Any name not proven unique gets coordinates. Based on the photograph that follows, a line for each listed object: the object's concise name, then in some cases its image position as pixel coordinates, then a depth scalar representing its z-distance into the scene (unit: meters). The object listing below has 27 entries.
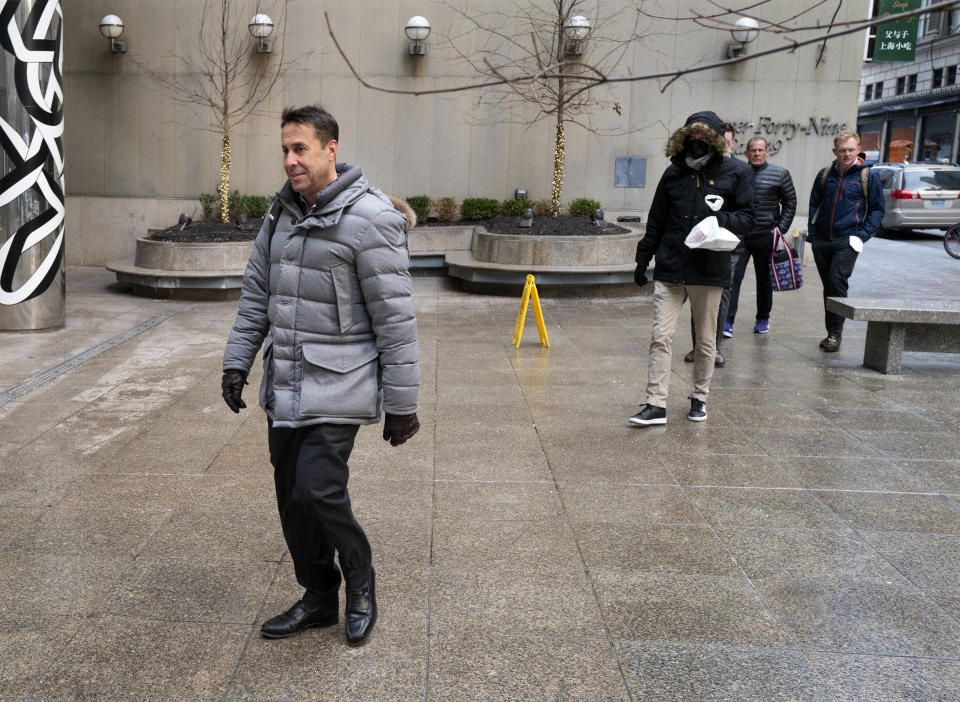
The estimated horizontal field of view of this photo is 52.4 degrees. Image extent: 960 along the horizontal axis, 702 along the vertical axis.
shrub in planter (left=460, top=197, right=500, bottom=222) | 17.16
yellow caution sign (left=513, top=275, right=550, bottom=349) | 9.97
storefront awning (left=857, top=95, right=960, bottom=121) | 45.86
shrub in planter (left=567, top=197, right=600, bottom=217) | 16.78
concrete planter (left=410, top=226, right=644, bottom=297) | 13.57
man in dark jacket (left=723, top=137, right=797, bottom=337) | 9.82
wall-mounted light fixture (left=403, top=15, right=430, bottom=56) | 16.83
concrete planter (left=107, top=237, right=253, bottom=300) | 13.18
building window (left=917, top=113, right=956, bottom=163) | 47.06
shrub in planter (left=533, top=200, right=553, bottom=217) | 17.14
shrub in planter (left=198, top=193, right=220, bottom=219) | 16.62
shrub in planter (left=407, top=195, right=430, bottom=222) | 16.83
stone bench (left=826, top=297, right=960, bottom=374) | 8.70
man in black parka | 6.86
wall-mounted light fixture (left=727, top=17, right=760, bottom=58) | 17.16
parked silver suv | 23.23
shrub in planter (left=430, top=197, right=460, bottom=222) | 17.25
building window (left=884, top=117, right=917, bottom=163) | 51.22
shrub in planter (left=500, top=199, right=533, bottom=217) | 17.30
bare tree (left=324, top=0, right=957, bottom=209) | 17.16
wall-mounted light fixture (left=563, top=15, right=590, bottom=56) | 16.77
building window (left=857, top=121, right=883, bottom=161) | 56.38
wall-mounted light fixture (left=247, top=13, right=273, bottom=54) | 16.80
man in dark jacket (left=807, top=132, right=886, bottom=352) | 9.66
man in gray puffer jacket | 3.51
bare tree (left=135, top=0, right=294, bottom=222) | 17.05
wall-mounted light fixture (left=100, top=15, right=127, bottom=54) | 16.64
